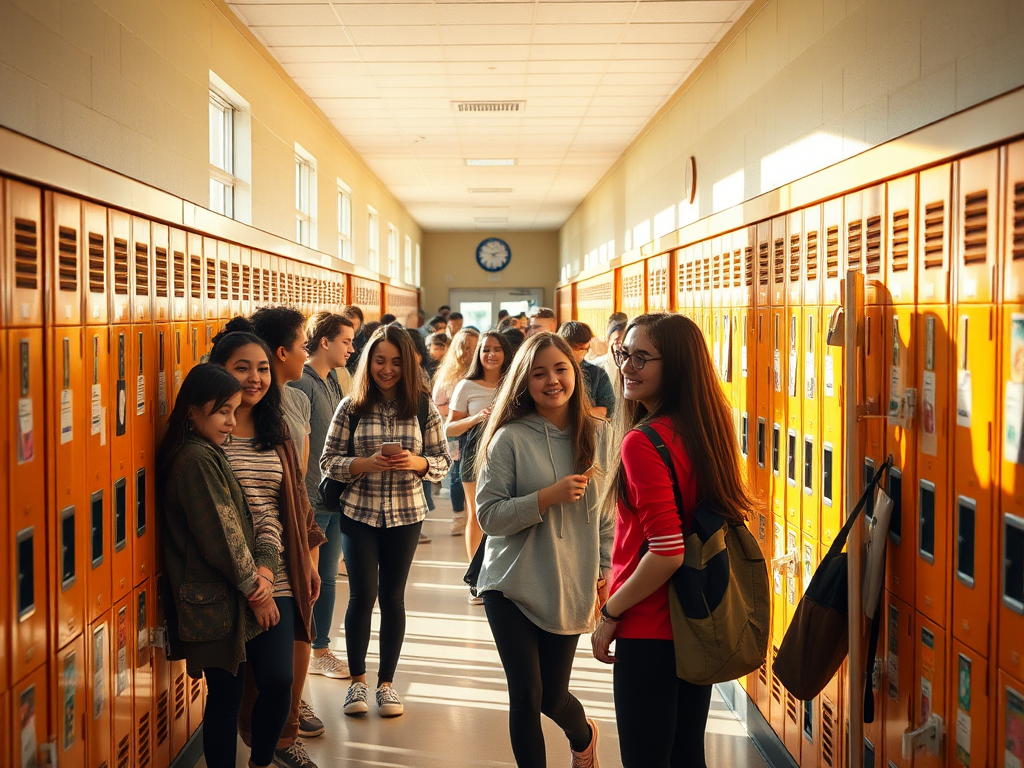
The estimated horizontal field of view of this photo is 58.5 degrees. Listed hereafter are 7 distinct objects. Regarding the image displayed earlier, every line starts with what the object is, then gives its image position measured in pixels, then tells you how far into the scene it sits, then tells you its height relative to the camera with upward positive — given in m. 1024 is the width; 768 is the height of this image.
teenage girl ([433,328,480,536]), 5.76 -0.09
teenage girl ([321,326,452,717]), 3.46 -0.48
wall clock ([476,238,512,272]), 18.69 +2.02
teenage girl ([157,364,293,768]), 2.58 -0.63
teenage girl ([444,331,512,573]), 4.81 -0.22
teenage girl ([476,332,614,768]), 2.58 -0.52
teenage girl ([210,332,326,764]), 2.81 -0.38
